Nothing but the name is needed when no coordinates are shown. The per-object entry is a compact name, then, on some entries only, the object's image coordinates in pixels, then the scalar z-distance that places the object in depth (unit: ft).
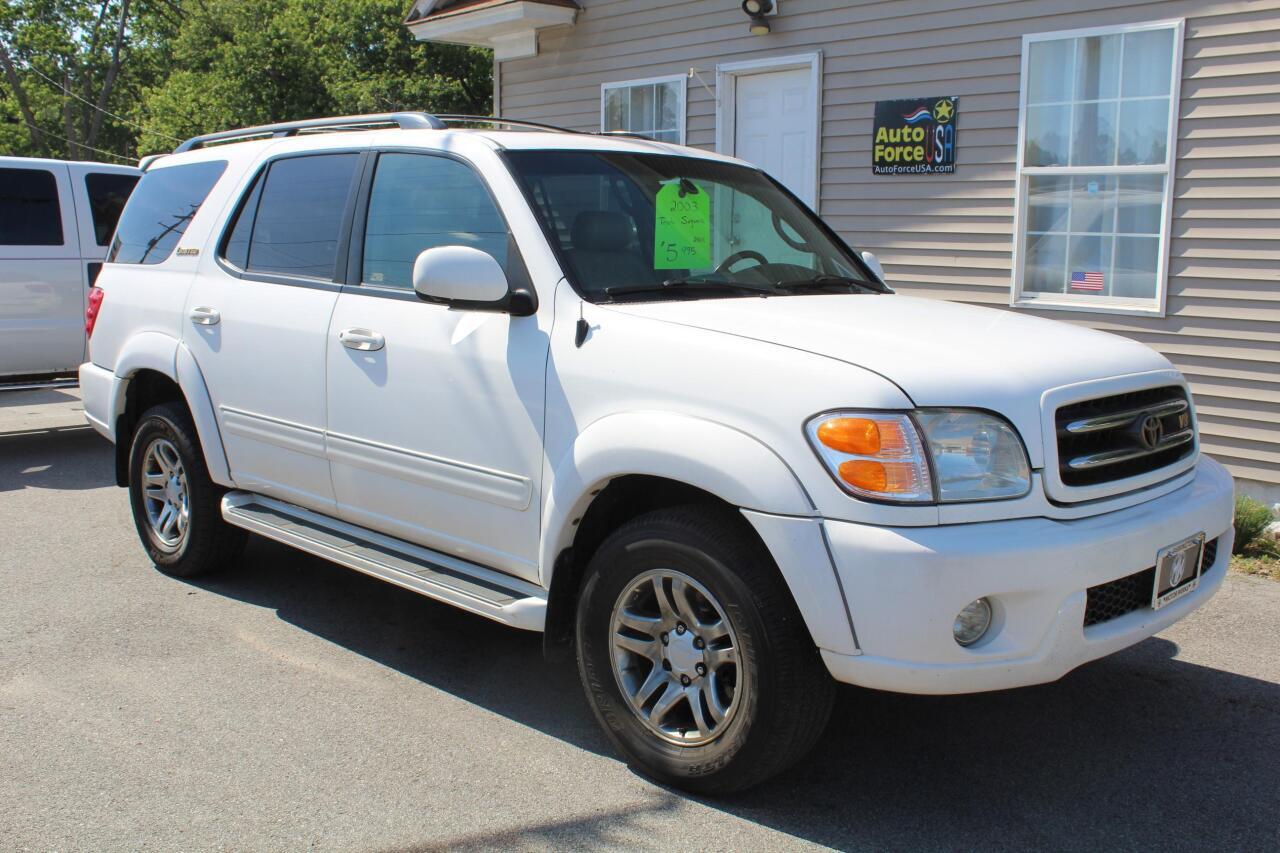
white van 28.43
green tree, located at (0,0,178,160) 142.82
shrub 20.31
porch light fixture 29.53
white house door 29.86
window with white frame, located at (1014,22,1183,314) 23.67
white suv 9.86
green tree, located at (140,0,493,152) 84.94
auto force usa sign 26.86
